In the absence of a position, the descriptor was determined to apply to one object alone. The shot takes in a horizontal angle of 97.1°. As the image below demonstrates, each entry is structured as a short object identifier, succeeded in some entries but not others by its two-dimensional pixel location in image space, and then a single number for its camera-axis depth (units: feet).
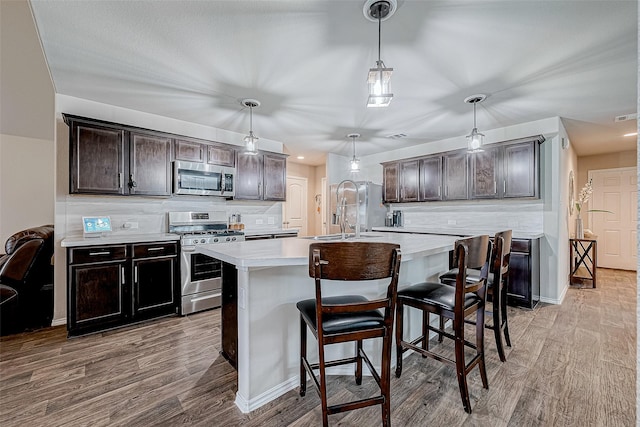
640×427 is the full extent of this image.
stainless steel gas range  11.05
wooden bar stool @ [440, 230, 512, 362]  7.07
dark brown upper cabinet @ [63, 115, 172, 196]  9.95
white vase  15.72
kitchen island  5.68
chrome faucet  8.48
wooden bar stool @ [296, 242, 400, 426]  4.55
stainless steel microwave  12.10
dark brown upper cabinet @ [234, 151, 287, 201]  14.47
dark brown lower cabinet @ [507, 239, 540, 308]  11.71
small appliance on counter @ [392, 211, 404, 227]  18.47
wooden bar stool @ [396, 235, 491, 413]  5.63
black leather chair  9.34
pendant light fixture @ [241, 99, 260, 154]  10.71
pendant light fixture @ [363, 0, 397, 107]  5.82
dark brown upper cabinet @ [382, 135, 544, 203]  12.48
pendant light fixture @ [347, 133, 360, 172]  14.70
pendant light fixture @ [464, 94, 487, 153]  10.34
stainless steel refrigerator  17.62
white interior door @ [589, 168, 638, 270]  18.48
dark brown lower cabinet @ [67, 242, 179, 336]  9.05
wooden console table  14.86
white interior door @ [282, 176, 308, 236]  21.93
